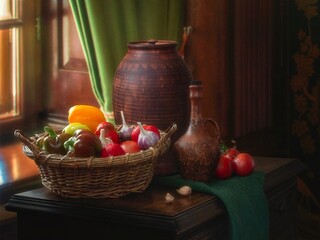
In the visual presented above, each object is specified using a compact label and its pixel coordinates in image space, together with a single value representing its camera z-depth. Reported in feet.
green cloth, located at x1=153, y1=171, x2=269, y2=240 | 6.43
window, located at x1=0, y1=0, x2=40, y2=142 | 9.27
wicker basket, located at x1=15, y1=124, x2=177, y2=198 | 6.05
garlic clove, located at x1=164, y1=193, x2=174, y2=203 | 6.25
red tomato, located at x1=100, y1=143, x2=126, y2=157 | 6.25
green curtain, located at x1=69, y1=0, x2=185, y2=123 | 8.54
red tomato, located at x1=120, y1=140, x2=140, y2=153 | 6.47
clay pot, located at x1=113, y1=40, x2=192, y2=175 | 6.97
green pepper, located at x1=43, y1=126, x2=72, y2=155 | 6.32
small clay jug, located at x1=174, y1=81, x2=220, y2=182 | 6.68
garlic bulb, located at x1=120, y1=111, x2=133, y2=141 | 6.78
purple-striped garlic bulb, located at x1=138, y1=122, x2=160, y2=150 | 6.47
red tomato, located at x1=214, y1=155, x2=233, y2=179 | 6.88
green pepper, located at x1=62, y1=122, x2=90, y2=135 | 6.61
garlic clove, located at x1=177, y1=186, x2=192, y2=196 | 6.43
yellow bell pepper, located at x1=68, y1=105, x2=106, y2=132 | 7.07
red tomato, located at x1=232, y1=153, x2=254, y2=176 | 6.97
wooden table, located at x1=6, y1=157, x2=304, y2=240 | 5.90
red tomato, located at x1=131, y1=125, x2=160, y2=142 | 6.58
